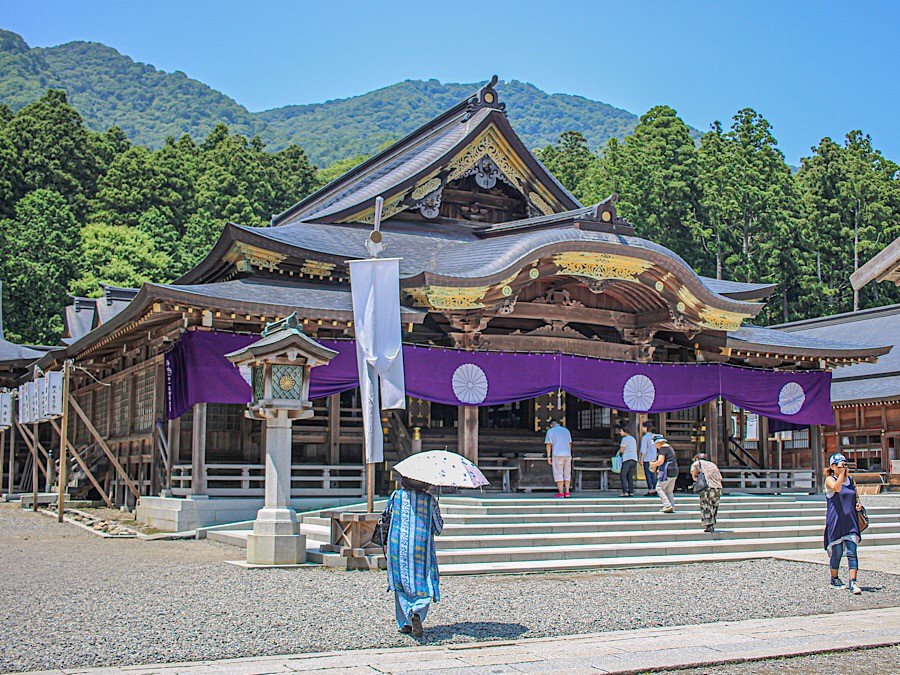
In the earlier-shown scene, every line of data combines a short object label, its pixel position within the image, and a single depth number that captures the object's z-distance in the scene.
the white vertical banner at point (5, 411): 25.08
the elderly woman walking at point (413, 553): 8.23
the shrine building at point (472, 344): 17.55
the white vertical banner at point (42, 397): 20.50
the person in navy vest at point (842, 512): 10.96
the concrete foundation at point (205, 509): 16.41
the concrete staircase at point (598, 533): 13.28
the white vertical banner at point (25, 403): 22.50
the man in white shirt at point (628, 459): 18.58
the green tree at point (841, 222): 48.16
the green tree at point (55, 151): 50.38
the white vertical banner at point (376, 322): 12.91
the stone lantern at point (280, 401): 12.73
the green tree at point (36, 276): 40.62
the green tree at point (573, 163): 54.66
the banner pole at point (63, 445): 19.00
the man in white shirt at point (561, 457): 17.75
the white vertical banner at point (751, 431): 32.53
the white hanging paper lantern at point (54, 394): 20.08
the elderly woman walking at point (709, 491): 15.12
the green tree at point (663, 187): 47.88
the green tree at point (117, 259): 41.22
